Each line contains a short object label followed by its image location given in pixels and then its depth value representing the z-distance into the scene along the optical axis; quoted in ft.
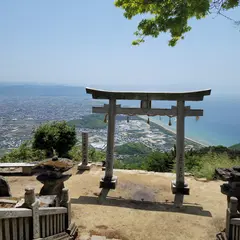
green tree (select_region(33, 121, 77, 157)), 47.60
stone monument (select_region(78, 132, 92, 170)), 38.99
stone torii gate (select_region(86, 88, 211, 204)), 29.94
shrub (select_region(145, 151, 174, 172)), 43.85
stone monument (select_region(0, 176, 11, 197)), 23.65
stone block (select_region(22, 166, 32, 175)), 36.17
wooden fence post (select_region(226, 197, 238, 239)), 18.37
